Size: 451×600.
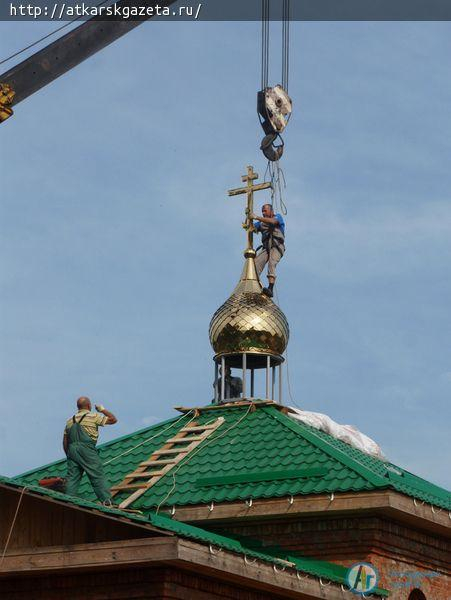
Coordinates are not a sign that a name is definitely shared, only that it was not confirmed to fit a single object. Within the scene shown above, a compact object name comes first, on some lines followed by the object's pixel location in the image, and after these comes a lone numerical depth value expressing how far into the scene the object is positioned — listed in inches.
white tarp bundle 1028.5
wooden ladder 928.3
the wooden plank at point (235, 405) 1024.9
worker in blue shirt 1117.7
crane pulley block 1114.7
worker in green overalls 825.5
